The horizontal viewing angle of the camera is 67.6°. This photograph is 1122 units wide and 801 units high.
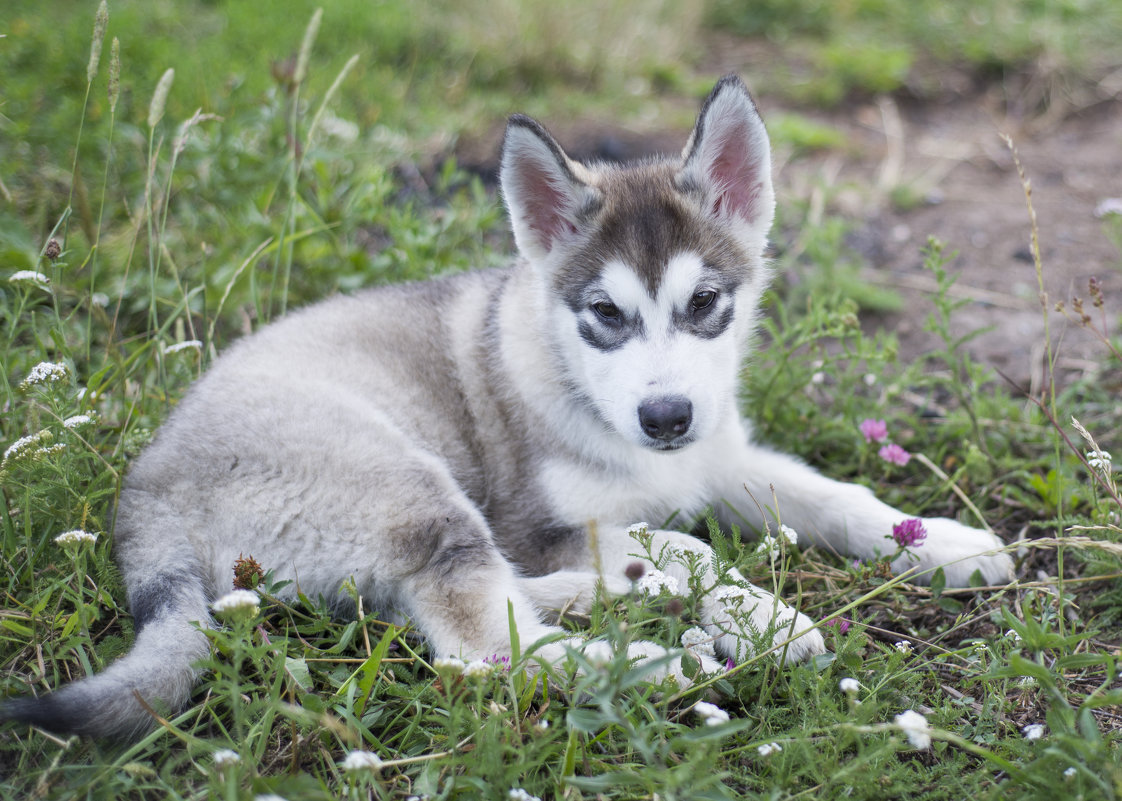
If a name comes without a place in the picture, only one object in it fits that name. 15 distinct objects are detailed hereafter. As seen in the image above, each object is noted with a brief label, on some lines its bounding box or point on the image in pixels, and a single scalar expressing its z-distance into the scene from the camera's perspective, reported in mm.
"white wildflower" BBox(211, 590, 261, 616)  1819
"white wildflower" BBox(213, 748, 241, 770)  1762
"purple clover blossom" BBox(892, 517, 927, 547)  2623
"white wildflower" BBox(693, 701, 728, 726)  1934
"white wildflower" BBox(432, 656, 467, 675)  1882
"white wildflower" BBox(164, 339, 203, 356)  3129
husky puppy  2537
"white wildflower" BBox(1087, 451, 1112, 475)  2393
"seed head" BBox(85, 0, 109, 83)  2840
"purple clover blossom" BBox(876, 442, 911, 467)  3232
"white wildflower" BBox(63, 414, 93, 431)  2600
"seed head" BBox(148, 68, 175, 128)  2975
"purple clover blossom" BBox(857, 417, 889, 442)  3309
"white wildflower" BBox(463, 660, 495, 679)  1949
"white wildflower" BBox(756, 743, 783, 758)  1973
